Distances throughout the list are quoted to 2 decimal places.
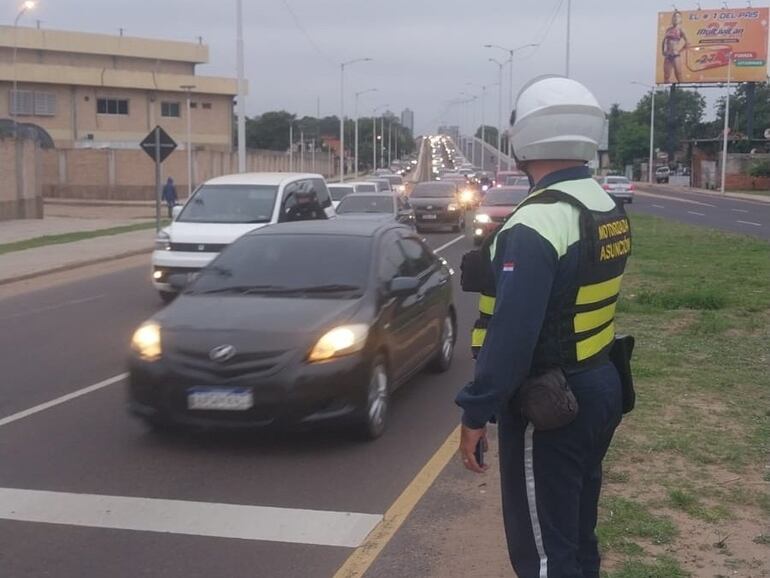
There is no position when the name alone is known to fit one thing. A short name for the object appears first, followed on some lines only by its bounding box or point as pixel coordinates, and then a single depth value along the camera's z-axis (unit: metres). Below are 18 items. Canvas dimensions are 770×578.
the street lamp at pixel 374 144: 113.56
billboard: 83.69
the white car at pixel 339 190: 30.70
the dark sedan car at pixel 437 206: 32.25
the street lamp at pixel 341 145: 67.22
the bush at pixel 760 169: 78.56
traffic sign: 25.56
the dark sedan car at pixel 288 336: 7.28
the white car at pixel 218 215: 15.59
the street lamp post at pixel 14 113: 47.23
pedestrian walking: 40.60
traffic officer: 3.31
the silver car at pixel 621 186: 51.34
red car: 25.55
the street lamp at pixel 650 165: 87.88
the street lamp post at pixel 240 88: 35.50
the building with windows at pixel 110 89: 73.56
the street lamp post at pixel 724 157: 71.25
